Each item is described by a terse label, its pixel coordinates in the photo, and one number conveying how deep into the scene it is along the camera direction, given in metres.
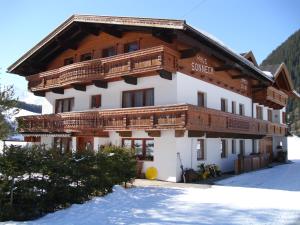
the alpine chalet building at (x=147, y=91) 17.48
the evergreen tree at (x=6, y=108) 11.66
